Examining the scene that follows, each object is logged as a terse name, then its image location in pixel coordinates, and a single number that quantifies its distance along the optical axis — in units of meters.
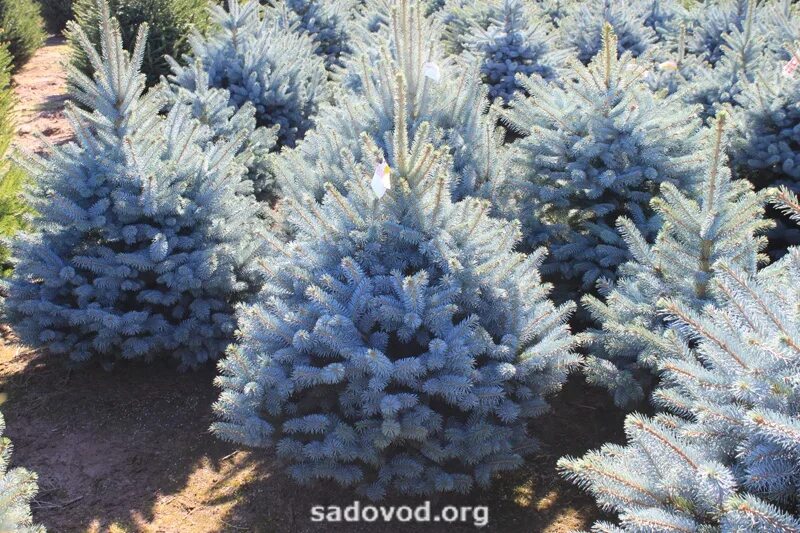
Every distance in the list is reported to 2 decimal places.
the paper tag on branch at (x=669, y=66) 6.19
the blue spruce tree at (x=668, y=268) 3.46
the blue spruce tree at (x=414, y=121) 4.19
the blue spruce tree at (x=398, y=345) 3.16
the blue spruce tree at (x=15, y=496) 2.13
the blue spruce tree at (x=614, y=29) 8.13
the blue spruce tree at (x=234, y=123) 5.52
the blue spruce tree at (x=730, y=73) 6.09
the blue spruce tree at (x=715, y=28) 8.10
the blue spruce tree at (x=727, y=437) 2.20
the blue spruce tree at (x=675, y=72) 6.27
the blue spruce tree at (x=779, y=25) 6.80
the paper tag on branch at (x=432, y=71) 4.13
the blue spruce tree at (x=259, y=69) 6.59
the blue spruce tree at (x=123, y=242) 4.15
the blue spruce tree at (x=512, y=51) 7.40
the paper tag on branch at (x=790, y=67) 5.00
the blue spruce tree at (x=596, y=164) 4.38
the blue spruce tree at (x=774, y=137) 5.07
